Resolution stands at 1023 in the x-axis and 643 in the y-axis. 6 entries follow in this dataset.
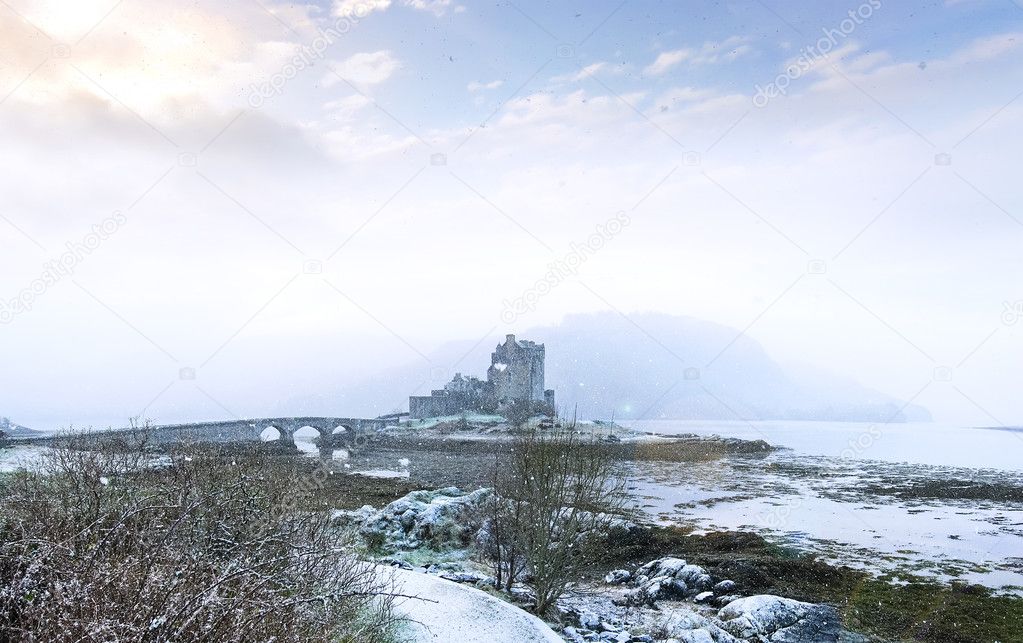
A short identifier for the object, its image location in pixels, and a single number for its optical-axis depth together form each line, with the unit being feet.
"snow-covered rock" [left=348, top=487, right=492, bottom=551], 79.92
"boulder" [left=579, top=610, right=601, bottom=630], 53.78
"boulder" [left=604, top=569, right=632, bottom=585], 71.82
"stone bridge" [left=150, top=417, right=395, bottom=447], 214.69
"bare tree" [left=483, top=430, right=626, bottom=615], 56.24
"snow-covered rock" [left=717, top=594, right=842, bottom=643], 51.57
